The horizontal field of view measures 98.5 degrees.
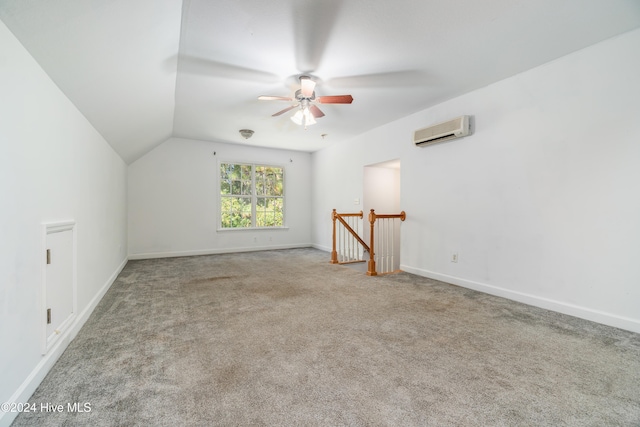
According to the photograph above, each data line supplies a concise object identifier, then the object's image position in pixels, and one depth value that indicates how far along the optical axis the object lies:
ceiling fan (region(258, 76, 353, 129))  3.07
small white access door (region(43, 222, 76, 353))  1.81
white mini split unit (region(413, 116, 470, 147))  3.61
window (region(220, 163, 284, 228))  6.67
